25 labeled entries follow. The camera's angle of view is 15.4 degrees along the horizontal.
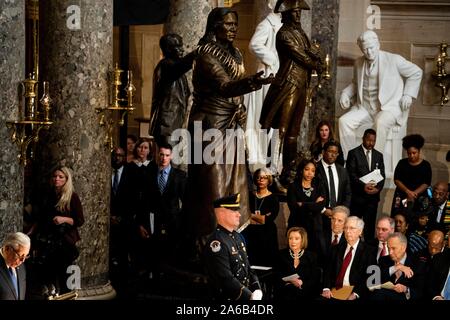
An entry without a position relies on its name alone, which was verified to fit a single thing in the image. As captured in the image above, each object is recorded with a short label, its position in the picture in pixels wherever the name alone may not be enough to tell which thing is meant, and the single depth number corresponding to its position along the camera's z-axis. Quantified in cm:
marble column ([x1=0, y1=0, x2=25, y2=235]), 1355
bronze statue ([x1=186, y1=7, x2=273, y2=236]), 1509
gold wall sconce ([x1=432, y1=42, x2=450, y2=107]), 2314
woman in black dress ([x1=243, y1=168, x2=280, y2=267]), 1630
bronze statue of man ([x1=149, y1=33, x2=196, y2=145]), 1720
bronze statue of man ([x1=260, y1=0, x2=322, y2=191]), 1827
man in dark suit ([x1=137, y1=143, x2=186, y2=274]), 1648
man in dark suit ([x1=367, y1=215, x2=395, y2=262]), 1520
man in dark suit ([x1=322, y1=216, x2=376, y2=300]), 1462
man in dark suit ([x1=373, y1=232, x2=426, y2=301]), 1437
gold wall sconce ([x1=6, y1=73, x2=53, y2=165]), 1374
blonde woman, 1473
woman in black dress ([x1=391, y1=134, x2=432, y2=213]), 1861
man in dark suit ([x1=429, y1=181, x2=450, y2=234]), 1733
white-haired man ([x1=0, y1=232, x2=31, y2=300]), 1236
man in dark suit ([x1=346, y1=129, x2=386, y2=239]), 1869
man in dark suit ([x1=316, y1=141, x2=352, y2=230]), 1753
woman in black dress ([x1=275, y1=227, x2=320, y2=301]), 1466
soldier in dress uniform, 1252
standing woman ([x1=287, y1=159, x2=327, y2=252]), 1692
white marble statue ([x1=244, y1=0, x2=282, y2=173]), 1966
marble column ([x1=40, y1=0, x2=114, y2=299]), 1534
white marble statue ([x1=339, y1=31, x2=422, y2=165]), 2158
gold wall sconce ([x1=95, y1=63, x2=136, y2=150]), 1560
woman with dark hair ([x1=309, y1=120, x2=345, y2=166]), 1884
